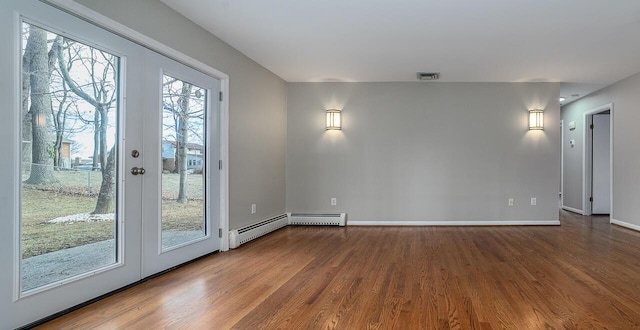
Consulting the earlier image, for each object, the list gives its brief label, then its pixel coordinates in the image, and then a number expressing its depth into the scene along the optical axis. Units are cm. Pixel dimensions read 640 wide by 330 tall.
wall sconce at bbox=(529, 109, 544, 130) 516
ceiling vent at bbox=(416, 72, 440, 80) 479
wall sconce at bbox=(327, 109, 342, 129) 529
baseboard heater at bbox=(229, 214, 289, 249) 370
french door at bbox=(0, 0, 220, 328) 174
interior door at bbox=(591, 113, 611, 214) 618
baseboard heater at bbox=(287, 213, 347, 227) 519
